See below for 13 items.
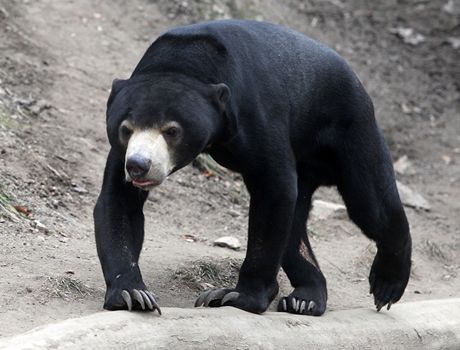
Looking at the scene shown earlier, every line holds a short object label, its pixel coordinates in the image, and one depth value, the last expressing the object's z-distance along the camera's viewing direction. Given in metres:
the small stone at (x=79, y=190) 16.31
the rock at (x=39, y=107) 18.00
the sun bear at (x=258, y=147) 10.95
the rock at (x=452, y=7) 27.81
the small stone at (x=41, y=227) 14.12
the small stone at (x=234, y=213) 18.19
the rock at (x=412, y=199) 20.87
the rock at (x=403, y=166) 22.48
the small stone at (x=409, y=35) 26.97
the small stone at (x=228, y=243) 16.28
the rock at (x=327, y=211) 19.25
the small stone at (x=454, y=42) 27.09
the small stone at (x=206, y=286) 13.55
